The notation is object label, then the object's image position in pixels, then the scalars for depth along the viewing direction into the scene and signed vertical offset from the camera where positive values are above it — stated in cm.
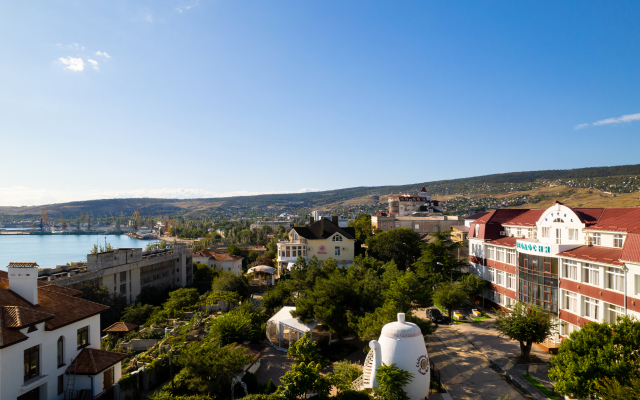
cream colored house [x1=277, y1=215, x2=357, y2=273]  5128 -654
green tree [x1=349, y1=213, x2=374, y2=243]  7200 -637
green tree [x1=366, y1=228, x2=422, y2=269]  5266 -731
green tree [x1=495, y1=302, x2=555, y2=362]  2277 -845
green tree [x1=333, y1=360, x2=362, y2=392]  1815 -997
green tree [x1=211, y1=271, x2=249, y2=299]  4399 -1049
